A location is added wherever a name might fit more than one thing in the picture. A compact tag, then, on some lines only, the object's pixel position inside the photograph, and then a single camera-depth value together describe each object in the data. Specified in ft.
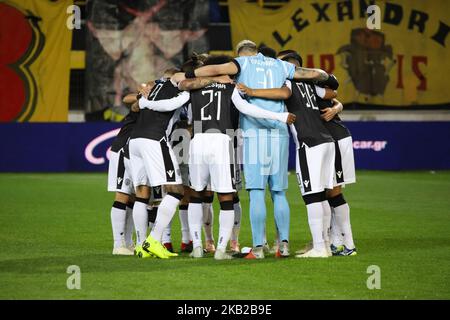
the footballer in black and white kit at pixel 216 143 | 62.80
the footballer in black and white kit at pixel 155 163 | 63.93
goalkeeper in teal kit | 63.05
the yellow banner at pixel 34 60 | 152.35
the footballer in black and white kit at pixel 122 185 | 66.85
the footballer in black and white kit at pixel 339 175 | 65.46
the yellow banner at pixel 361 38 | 164.25
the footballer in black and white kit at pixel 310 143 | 63.10
